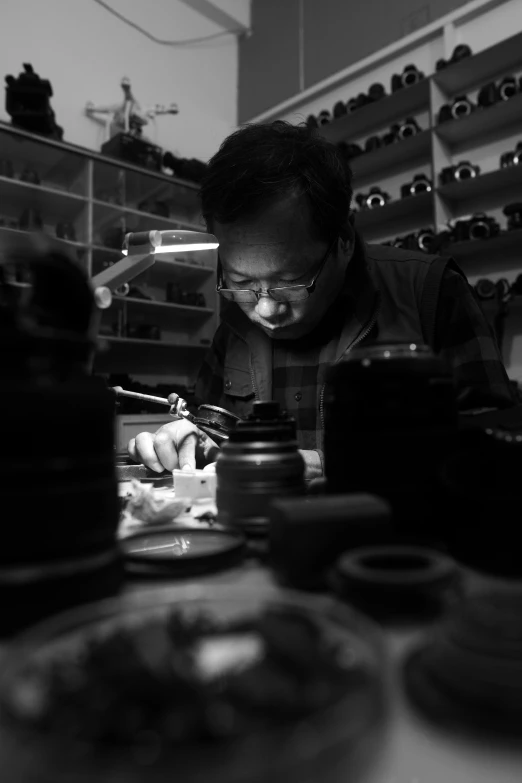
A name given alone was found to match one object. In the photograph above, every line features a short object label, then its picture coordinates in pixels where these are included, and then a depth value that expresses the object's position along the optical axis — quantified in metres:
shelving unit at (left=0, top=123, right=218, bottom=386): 3.37
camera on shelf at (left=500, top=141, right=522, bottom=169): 2.79
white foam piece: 0.76
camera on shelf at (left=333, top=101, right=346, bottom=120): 3.60
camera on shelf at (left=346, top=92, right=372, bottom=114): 3.46
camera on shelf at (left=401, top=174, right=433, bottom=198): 3.17
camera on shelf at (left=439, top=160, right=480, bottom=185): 2.92
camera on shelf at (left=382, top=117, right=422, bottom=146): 3.26
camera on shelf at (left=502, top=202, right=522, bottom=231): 2.73
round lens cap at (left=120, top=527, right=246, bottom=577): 0.45
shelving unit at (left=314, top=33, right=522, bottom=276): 2.94
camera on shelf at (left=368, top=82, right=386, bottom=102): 3.40
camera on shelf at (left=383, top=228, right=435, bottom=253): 3.03
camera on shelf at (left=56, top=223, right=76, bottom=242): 3.34
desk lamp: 0.65
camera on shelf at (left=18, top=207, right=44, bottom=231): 3.25
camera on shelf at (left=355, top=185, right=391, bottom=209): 3.38
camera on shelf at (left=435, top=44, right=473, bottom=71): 2.99
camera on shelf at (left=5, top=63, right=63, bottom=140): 3.07
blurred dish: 0.19
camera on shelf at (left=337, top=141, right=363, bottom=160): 3.52
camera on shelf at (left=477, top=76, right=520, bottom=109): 2.84
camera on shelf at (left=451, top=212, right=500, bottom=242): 2.80
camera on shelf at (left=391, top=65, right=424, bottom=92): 3.26
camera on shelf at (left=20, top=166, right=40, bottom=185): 3.23
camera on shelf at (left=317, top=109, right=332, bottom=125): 3.71
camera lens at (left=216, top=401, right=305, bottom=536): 0.55
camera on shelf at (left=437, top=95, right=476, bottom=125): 2.99
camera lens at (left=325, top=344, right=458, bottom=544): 0.47
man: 1.24
